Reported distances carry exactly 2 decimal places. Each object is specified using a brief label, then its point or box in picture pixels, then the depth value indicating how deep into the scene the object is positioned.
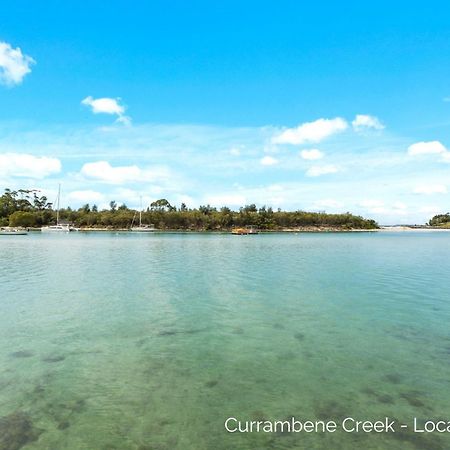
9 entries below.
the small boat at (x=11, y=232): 134.50
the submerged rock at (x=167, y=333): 16.12
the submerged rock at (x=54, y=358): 12.97
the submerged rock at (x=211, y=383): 10.78
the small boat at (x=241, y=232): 156.84
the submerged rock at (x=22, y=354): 13.27
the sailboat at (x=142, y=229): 180.89
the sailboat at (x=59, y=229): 160.56
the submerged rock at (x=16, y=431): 7.69
